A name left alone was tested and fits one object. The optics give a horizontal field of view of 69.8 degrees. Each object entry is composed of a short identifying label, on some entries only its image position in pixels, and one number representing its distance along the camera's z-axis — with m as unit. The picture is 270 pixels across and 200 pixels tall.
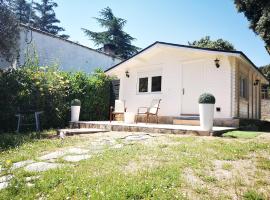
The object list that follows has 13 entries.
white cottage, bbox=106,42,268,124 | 8.06
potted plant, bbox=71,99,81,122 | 9.03
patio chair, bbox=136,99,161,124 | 8.97
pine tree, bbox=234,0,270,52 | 10.75
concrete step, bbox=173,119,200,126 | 7.95
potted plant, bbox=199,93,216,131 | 5.74
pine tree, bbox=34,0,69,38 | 30.90
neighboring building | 11.54
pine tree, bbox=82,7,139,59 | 23.80
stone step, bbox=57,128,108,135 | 6.50
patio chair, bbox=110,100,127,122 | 9.64
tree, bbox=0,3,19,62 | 8.94
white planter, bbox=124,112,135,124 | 8.62
